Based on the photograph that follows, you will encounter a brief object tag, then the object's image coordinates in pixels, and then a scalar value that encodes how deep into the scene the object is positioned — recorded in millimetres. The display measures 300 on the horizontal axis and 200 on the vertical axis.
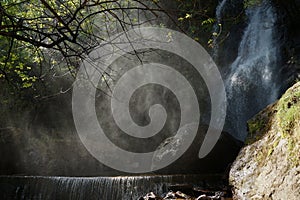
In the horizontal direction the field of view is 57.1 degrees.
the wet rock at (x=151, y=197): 5230
